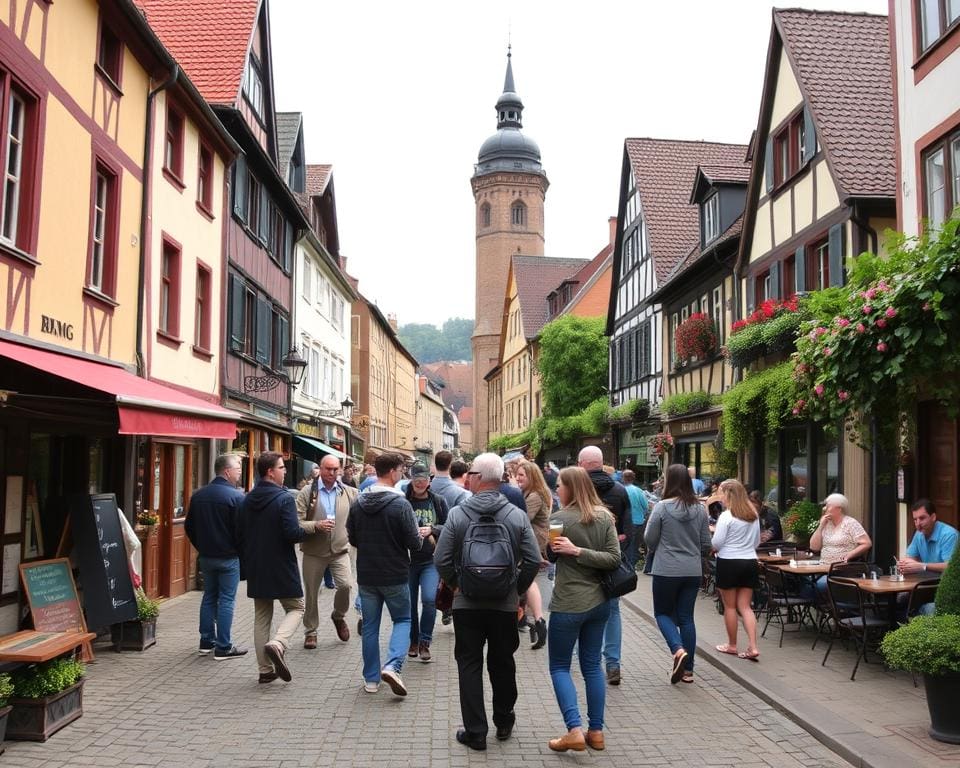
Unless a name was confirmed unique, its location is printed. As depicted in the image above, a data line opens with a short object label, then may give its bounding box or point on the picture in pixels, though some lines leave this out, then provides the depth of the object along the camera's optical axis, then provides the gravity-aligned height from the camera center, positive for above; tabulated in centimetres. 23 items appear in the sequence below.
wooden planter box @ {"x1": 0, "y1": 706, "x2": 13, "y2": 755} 618 -161
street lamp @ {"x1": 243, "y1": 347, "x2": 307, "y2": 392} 2048 +177
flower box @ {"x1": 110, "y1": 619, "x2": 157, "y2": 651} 981 -173
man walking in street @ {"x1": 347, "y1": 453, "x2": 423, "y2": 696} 791 -79
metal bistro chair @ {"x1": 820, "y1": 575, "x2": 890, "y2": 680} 868 -137
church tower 8950 +2358
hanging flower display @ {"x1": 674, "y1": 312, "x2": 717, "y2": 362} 2211 +290
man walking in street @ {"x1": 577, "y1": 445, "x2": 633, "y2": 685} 847 -41
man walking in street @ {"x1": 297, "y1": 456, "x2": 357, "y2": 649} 994 -82
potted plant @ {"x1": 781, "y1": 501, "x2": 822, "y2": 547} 1549 -87
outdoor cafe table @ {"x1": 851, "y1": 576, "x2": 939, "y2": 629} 838 -102
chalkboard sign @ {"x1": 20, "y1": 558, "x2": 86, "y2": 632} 866 -121
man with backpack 630 -75
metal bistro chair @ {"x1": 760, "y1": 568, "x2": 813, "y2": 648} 1037 -142
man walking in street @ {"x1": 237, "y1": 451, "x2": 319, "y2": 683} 833 -82
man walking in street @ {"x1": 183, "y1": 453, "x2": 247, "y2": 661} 941 -90
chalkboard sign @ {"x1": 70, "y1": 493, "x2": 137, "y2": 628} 942 -100
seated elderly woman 1053 -74
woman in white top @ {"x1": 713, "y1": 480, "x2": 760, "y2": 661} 914 -80
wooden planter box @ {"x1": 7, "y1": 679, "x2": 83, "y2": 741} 650 -170
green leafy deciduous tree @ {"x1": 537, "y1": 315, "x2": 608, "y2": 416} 4075 +414
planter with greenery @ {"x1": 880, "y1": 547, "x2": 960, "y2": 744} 633 -124
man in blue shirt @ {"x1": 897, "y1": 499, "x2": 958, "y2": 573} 938 -74
